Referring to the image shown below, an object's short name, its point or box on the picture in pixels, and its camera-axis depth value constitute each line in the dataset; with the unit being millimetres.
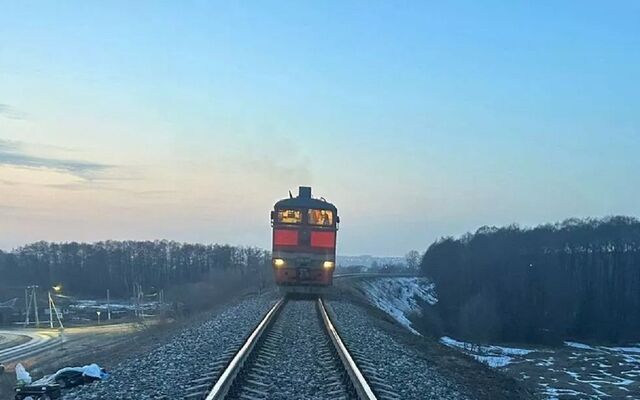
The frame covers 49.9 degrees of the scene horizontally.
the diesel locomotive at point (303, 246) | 26344
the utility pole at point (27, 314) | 69762
